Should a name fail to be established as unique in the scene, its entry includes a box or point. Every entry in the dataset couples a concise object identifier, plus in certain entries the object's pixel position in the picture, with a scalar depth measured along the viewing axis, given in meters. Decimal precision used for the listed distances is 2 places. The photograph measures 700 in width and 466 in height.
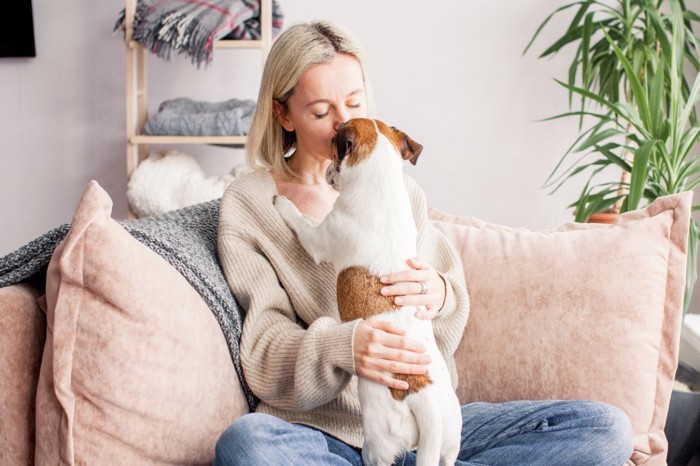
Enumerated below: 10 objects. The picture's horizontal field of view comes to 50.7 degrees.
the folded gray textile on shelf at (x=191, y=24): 2.99
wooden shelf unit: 3.06
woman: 1.29
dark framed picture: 3.44
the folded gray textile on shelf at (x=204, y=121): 3.07
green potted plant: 2.24
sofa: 1.23
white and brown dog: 1.24
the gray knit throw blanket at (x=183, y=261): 1.32
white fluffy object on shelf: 3.11
